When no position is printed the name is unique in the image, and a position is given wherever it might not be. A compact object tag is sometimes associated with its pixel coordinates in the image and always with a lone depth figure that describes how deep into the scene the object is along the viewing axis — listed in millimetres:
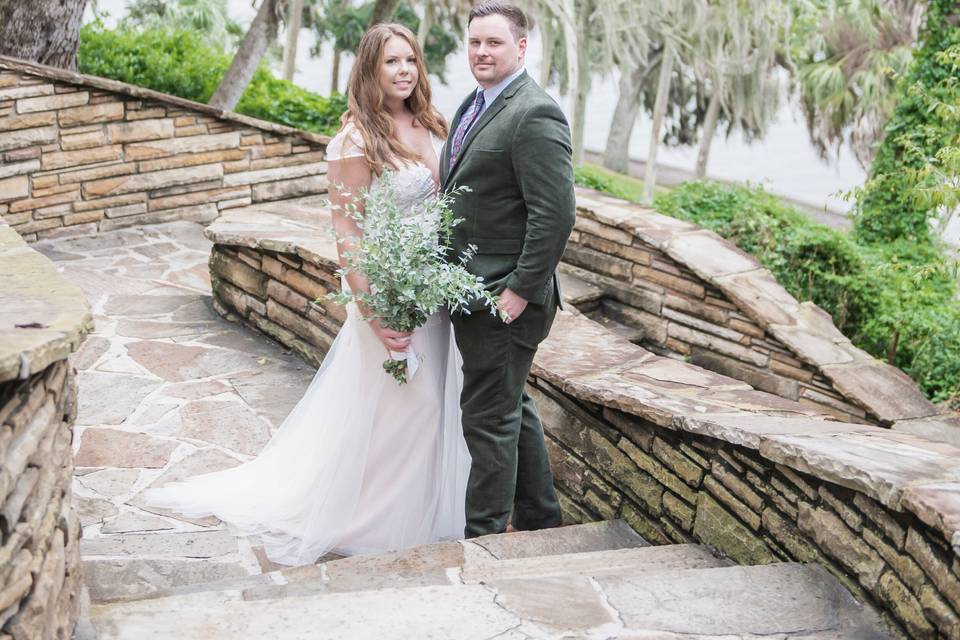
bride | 3617
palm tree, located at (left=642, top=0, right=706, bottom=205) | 19422
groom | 3240
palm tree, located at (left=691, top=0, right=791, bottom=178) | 18891
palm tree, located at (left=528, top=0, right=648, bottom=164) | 14367
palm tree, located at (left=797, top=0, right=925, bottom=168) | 18828
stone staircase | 2412
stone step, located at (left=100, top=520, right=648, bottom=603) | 3080
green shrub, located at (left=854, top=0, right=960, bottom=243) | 8555
